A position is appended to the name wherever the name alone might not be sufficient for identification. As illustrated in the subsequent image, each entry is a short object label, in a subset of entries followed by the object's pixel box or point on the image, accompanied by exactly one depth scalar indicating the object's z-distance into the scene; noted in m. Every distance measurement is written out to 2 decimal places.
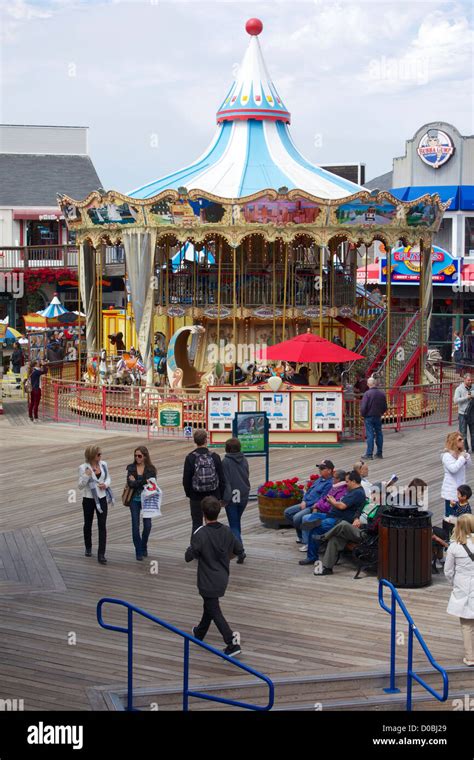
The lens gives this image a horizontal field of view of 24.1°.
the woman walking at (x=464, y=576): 9.37
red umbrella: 22.02
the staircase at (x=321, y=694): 8.77
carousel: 25.91
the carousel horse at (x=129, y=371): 26.67
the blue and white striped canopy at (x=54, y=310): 38.81
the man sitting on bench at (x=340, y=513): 12.43
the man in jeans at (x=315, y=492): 13.08
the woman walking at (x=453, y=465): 13.42
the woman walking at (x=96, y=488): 12.62
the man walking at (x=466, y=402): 20.55
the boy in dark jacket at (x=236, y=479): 12.85
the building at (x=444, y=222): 40.59
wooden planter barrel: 14.61
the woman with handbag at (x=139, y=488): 12.68
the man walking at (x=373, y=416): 20.05
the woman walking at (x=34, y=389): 24.83
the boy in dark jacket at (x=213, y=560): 9.63
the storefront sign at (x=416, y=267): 40.34
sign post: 16.41
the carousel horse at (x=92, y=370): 27.44
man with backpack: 12.27
